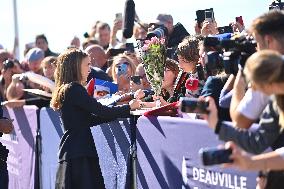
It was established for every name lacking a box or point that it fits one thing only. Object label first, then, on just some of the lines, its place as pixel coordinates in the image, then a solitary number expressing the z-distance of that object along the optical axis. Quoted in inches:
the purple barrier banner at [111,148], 477.6
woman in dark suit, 467.1
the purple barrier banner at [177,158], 373.6
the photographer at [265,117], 264.7
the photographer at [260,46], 305.9
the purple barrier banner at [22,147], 632.3
